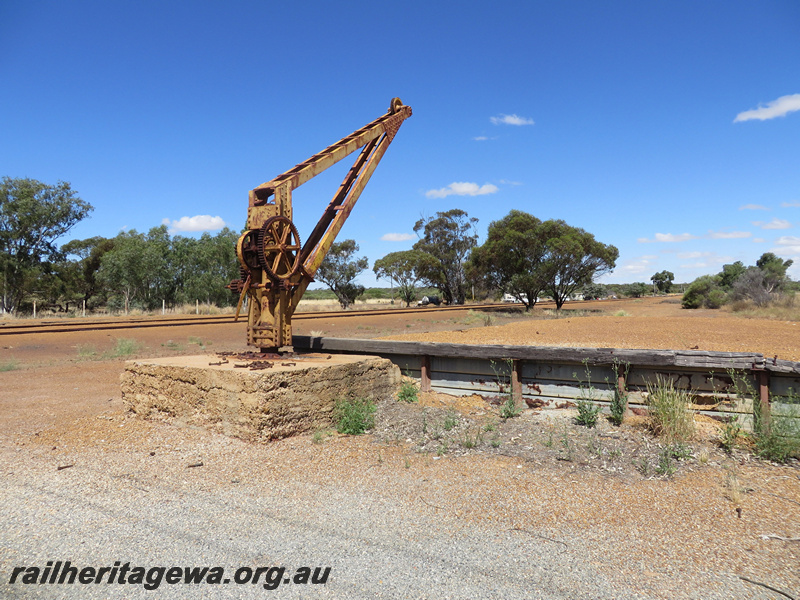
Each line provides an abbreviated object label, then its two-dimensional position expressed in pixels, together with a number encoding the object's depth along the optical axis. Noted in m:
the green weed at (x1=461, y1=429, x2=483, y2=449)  5.86
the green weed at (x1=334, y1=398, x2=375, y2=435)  6.57
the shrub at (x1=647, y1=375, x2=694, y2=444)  5.68
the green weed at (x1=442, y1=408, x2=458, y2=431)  6.43
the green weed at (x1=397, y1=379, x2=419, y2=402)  7.86
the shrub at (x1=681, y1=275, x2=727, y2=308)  39.38
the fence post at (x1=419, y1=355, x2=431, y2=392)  8.11
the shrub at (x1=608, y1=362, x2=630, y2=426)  6.38
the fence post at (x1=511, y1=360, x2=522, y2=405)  7.21
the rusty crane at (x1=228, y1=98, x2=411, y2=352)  7.19
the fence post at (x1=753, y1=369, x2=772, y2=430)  5.69
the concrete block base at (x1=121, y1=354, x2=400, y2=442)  6.00
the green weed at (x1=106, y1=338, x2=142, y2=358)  15.73
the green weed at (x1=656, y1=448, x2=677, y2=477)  4.89
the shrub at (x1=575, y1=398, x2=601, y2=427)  6.36
